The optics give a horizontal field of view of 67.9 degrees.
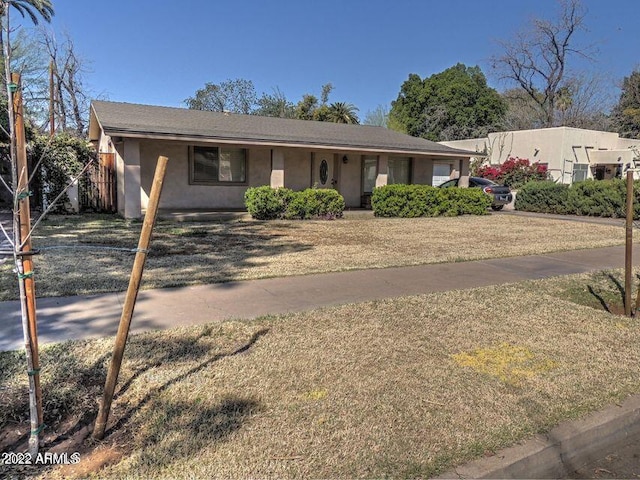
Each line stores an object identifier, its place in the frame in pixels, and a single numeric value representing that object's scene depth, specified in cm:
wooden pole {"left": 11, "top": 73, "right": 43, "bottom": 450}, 254
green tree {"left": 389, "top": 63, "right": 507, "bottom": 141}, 4866
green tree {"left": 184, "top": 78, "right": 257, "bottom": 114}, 5209
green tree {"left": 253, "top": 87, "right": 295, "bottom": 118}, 4800
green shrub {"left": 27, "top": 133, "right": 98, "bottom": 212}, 1451
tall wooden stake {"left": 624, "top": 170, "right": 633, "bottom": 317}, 551
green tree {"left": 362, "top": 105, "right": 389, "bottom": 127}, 5164
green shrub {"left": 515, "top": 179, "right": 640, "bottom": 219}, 1873
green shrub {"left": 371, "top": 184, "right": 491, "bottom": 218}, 1709
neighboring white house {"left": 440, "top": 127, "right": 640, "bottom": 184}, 2922
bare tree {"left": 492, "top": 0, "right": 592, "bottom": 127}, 4050
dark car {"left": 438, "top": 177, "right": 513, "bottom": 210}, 2206
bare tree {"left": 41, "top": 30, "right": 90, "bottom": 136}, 3228
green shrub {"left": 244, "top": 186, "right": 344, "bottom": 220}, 1511
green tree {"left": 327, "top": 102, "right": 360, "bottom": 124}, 4053
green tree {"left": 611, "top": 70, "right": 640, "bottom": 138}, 4659
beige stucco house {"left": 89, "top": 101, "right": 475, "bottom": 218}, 1491
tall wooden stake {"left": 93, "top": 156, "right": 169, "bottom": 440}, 271
